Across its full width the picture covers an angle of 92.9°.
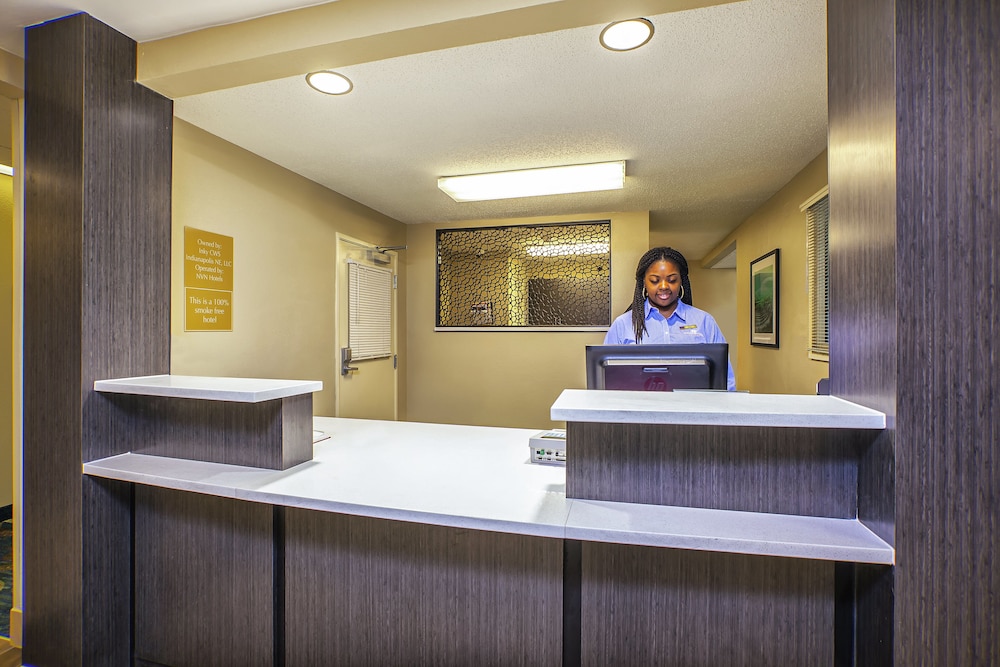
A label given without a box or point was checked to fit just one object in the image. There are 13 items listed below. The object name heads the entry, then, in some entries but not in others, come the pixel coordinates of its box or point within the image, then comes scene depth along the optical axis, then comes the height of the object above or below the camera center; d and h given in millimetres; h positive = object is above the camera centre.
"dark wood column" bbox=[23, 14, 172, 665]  1662 +67
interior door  3773 -329
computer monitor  1685 -116
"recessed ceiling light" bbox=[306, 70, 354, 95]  2016 +1095
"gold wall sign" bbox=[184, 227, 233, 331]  2430 +286
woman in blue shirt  3000 +141
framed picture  3754 +287
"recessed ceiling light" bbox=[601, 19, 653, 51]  1663 +1083
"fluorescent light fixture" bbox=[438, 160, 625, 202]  2994 +1019
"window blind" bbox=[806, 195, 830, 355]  2844 +385
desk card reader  1642 -403
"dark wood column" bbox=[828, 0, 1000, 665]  916 +13
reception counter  1104 -653
